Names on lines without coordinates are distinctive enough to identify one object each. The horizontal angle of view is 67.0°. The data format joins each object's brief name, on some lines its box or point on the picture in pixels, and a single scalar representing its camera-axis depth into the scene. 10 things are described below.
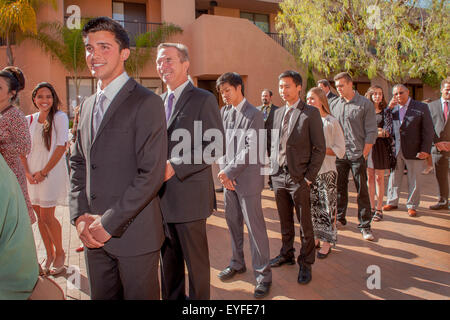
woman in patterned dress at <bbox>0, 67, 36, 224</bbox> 3.10
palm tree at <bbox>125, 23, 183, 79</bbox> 15.47
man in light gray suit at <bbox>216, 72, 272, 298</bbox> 3.38
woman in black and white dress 4.16
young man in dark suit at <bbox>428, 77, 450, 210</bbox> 6.30
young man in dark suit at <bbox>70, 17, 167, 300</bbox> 1.90
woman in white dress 3.85
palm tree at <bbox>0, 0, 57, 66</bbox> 12.52
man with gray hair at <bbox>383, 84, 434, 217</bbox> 5.94
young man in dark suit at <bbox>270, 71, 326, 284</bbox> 3.58
